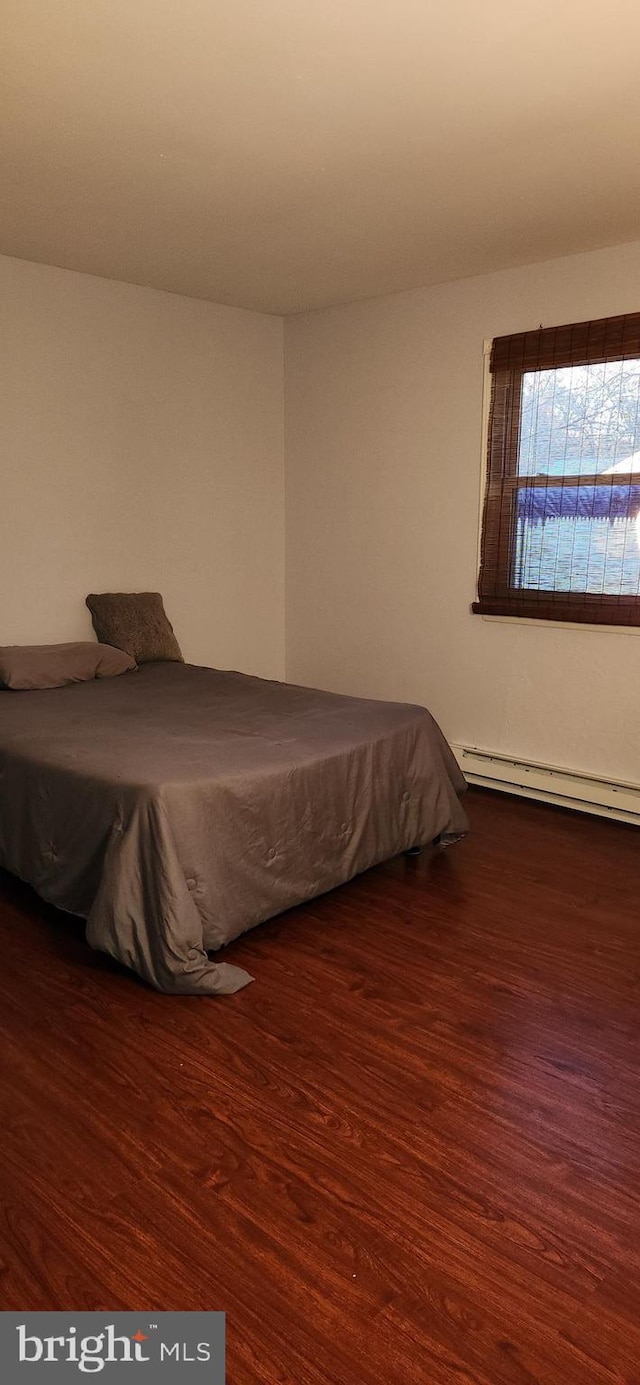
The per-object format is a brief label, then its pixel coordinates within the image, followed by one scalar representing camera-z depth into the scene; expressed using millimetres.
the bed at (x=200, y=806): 2461
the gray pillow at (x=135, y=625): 4262
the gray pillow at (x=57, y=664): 3652
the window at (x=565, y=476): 3699
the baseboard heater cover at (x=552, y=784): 3885
